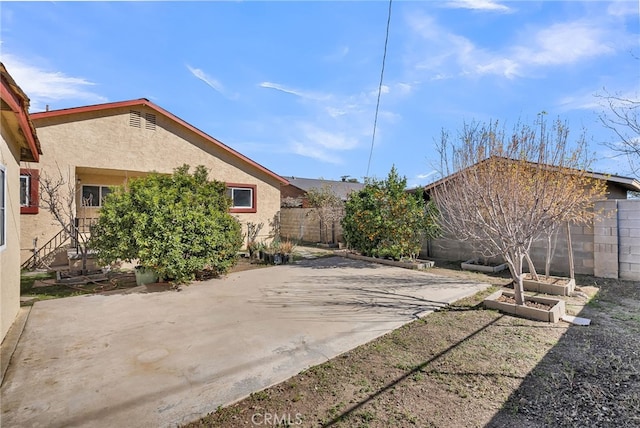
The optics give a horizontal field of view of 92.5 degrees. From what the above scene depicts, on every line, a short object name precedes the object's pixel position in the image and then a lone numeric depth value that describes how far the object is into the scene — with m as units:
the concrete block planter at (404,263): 9.79
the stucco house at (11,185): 3.75
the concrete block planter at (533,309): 5.04
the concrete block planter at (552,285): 6.59
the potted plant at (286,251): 10.91
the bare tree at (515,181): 5.20
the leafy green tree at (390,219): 10.25
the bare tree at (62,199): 8.64
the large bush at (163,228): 6.69
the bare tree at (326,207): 16.27
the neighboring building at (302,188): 21.22
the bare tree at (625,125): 3.31
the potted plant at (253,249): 11.54
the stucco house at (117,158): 9.19
